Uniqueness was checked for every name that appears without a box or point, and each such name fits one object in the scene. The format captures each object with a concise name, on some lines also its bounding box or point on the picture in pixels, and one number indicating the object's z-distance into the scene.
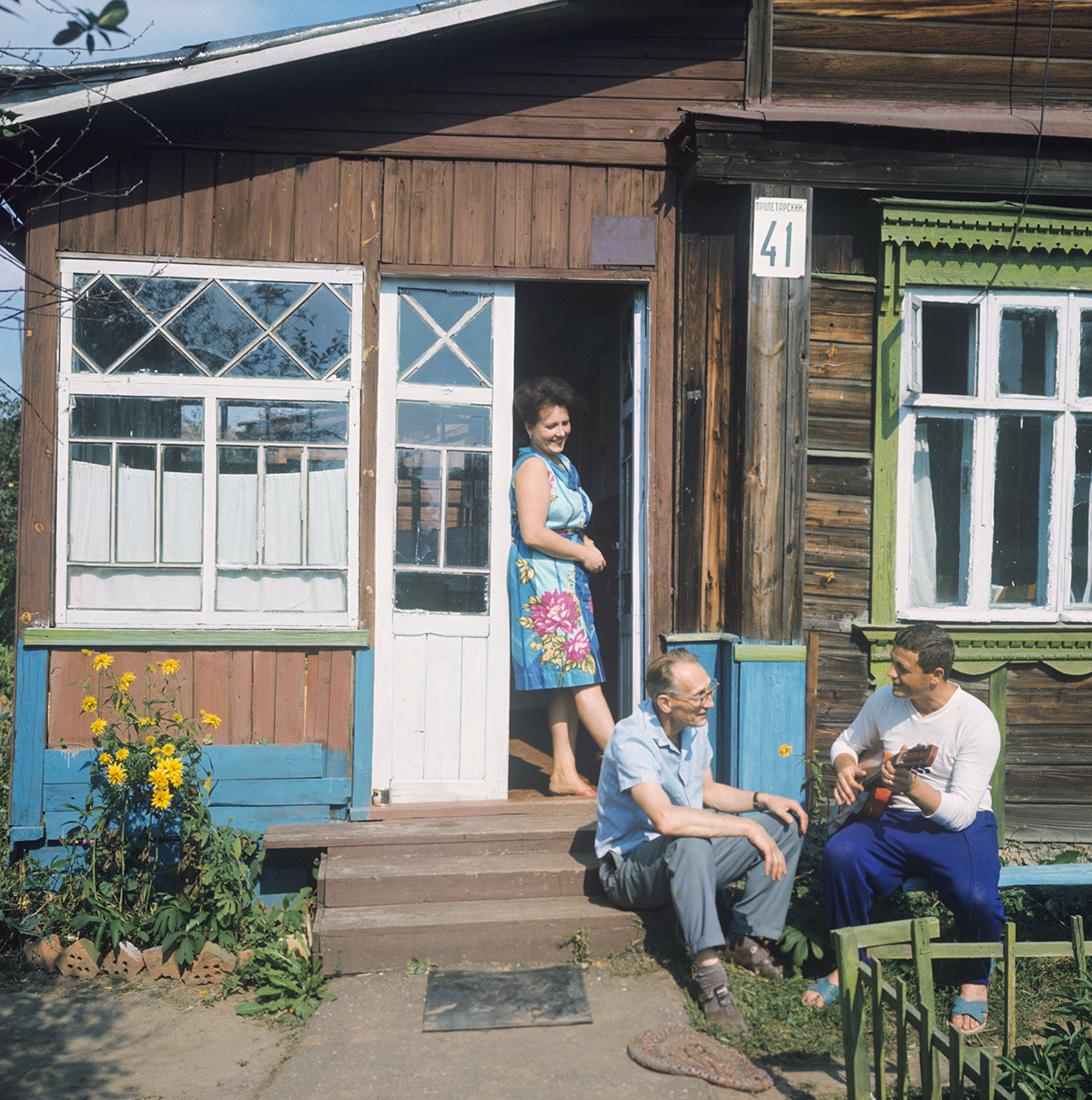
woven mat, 3.12
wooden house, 4.82
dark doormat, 3.52
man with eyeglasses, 3.66
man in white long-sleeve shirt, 3.69
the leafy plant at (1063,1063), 2.72
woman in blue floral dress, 4.95
